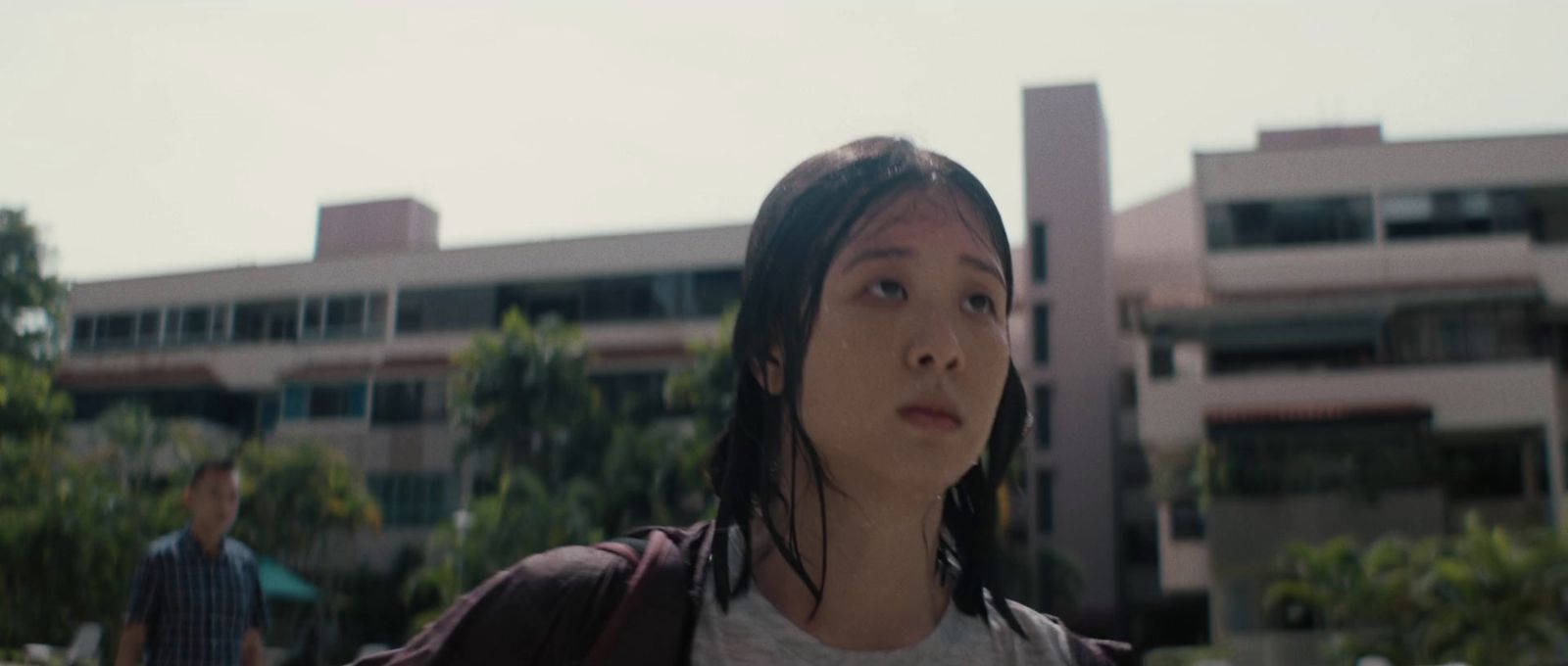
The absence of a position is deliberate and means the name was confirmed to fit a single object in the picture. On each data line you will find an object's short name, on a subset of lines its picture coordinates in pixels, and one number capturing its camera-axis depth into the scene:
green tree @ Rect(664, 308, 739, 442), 26.44
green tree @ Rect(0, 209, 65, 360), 39.69
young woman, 1.71
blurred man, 4.54
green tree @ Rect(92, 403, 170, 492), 36.31
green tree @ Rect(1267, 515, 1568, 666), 19.84
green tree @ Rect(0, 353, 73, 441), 34.38
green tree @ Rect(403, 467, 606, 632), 26.50
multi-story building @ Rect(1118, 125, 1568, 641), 25.38
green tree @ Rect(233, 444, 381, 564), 33.12
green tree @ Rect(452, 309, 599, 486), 30.55
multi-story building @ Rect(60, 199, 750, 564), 36.56
